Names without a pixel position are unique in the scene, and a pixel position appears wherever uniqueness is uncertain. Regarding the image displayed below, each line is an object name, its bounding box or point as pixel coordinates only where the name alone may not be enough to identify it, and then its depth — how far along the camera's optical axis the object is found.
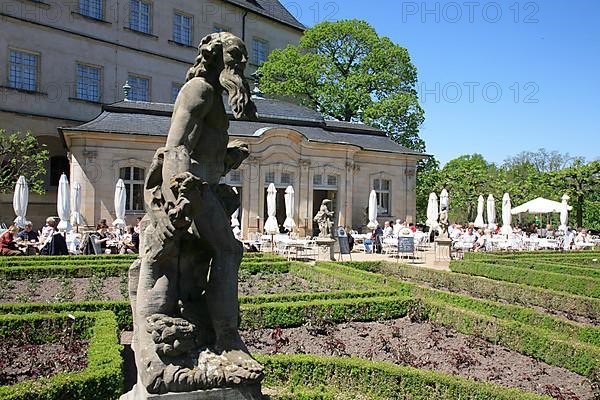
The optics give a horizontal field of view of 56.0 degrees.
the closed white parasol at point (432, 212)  25.48
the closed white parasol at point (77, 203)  19.70
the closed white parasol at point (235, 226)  19.45
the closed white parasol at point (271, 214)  21.52
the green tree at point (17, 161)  24.39
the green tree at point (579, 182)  36.22
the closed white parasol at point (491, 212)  27.11
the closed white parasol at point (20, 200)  17.86
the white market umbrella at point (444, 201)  21.47
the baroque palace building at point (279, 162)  23.66
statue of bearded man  3.98
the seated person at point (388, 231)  24.19
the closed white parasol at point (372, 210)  24.66
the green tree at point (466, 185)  42.97
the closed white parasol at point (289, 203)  22.33
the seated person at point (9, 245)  15.20
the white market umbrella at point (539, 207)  31.66
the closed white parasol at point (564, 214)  27.53
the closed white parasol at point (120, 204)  19.80
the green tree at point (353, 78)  35.41
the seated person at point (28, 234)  17.75
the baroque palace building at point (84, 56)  29.16
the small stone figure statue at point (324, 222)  18.44
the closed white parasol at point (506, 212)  25.70
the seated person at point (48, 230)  16.44
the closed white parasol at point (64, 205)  18.44
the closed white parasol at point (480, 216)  28.00
